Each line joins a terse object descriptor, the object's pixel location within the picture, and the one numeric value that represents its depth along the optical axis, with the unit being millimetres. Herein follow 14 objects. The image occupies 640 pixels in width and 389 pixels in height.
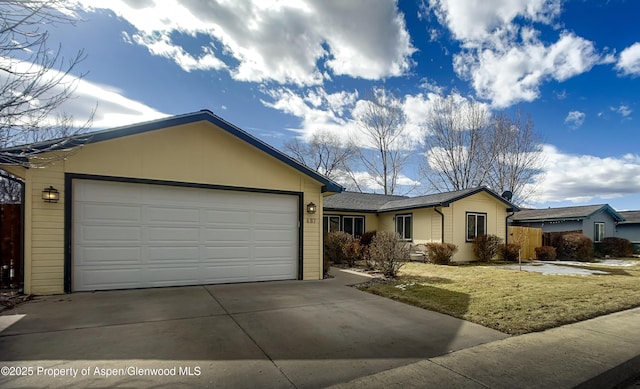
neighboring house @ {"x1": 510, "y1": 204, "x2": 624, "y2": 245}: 20359
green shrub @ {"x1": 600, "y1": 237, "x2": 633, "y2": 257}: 20188
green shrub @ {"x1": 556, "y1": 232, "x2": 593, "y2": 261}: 17172
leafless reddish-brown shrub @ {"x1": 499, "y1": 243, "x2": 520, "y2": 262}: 15750
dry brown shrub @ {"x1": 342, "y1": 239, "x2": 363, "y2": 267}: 12797
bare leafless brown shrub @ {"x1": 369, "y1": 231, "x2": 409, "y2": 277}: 9617
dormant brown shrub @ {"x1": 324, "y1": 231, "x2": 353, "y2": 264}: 13320
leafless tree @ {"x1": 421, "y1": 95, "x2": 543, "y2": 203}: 26422
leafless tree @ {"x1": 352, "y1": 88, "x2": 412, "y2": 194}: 28203
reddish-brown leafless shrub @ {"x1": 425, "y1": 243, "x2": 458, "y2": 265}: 13938
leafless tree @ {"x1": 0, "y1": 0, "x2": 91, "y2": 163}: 3871
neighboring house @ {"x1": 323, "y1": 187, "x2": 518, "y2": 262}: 15031
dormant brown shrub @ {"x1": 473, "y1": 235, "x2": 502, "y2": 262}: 15367
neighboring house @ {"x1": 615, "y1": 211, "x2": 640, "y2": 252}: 26000
